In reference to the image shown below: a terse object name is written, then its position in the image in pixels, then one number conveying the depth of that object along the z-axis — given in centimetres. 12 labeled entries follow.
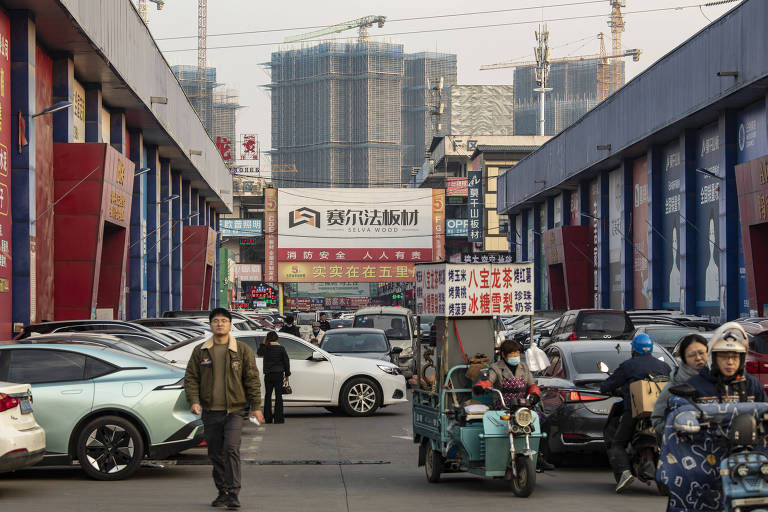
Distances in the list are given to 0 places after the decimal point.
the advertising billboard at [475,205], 10238
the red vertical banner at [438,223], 10450
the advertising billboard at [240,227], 11338
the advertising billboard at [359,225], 10438
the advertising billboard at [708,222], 4384
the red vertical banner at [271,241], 10412
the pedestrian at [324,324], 4165
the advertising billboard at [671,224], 4903
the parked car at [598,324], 3094
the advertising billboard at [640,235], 5347
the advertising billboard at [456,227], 10908
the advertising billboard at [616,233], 5769
